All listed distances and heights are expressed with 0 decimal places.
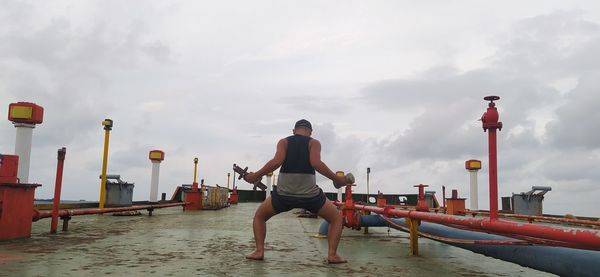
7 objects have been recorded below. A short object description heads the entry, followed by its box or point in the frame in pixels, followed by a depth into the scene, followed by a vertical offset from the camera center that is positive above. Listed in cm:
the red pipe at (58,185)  679 +0
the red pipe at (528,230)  247 -19
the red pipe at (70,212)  662 -47
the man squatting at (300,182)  446 +12
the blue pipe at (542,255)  301 -44
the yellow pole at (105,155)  1148 +82
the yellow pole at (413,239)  526 -49
